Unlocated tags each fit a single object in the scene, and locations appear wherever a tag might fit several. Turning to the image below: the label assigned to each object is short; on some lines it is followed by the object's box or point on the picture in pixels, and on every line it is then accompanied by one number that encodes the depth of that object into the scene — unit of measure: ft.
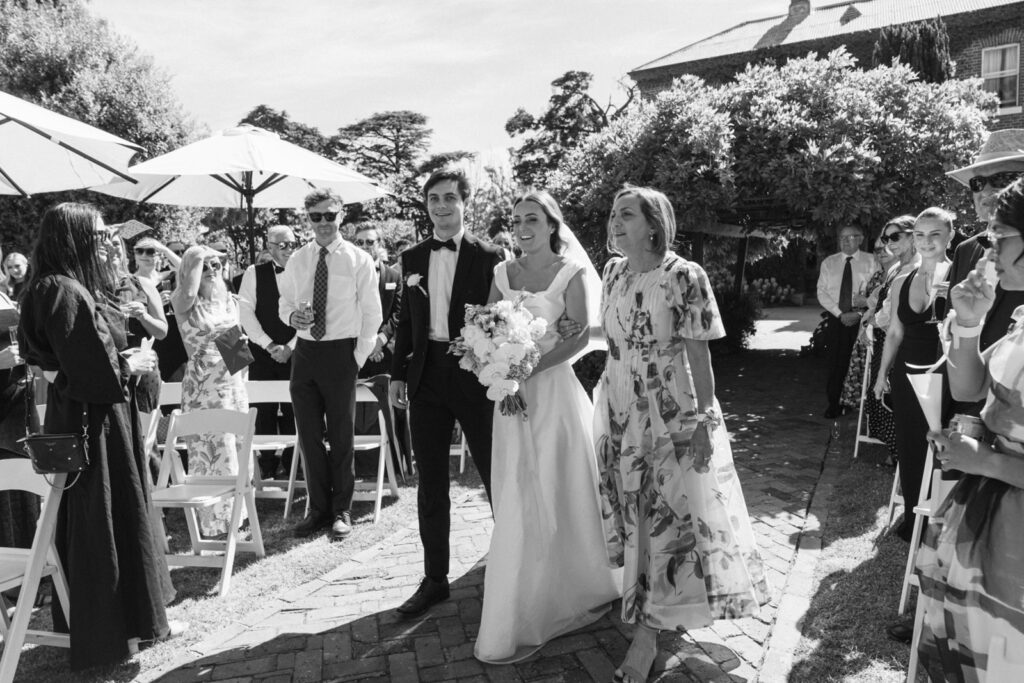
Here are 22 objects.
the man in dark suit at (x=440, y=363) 13.38
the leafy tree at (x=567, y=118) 118.21
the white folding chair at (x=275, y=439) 19.72
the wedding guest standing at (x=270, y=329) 20.88
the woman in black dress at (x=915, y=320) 15.44
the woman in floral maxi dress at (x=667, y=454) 10.96
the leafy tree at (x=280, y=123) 180.75
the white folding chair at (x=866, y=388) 23.08
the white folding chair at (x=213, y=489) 14.98
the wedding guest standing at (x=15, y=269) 31.68
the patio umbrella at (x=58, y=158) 17.07
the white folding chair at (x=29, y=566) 10.31
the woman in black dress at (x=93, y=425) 11.32
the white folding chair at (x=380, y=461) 19.45
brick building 75.10
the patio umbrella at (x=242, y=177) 21.27
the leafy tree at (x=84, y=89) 73.05
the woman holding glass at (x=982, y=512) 6.93
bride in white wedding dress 11.64
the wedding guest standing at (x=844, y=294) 29.17
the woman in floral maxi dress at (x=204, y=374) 19.12
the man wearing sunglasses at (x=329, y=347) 18.28
